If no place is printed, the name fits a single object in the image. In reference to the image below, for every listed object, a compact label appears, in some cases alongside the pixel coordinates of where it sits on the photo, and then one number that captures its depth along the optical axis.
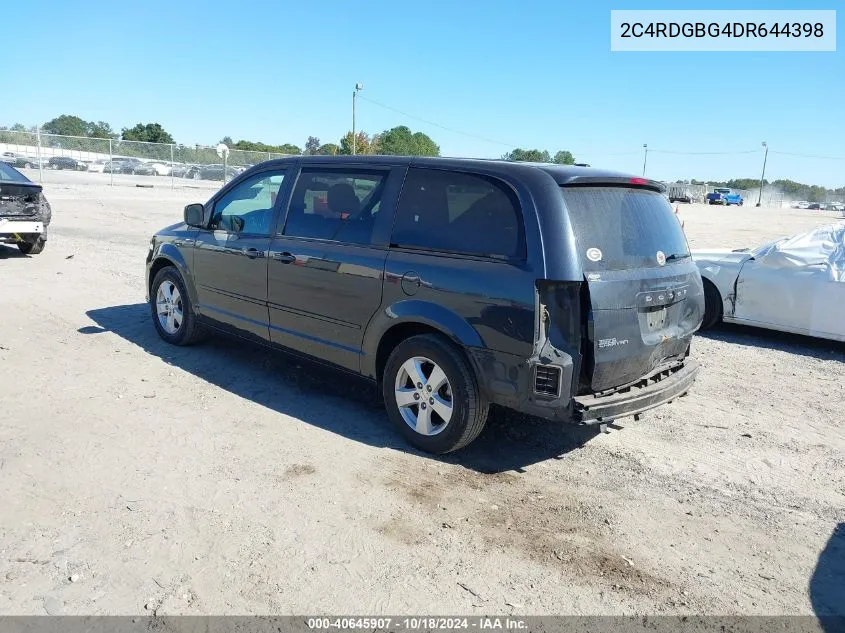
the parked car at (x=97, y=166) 35.72
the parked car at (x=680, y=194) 70.19
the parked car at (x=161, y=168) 37.09
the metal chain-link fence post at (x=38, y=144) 30.77
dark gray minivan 3.91
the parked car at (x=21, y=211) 11.08
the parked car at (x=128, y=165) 35.56
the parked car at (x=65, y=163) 34.35
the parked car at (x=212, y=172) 40.12
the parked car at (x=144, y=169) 36.28
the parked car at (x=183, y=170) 38.44
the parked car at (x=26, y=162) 33.06
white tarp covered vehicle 7.38
